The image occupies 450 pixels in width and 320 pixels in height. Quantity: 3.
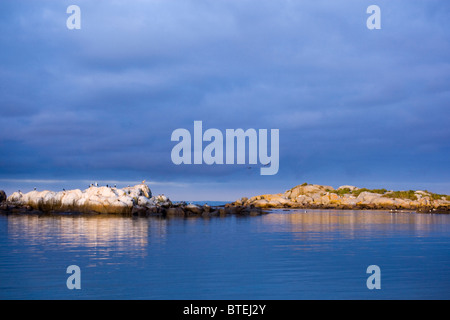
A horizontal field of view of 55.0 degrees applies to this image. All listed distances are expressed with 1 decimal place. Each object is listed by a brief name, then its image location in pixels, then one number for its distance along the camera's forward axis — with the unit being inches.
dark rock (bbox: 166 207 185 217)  3450.1
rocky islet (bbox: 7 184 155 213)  3277.6
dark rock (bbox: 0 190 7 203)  4066.4
